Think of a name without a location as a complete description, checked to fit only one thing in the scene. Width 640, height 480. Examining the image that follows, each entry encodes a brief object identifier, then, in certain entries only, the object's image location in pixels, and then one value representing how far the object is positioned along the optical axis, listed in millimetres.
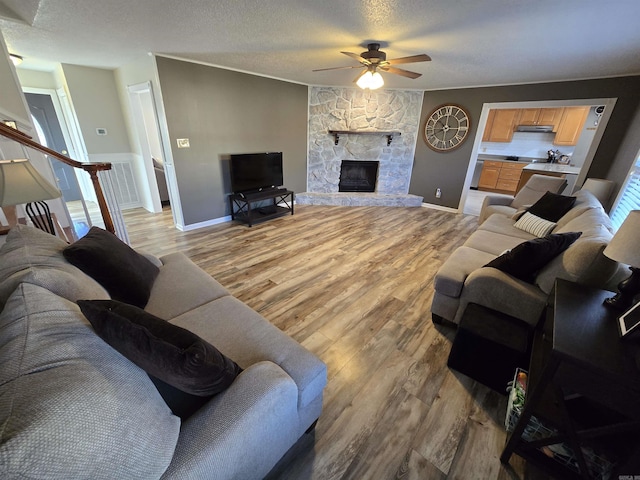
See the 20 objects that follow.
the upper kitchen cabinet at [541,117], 5930
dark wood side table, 978
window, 2746
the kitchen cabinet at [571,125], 5672
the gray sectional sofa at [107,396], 521
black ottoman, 1528
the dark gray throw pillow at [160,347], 806
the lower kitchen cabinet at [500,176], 6559
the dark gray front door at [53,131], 4826
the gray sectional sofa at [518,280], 1482
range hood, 6094
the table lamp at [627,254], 1119
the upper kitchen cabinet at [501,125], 6461
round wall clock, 4883
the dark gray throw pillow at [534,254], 1661
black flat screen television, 4164
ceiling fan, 2511
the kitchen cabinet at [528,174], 5562
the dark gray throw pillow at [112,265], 1344
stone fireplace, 5277
